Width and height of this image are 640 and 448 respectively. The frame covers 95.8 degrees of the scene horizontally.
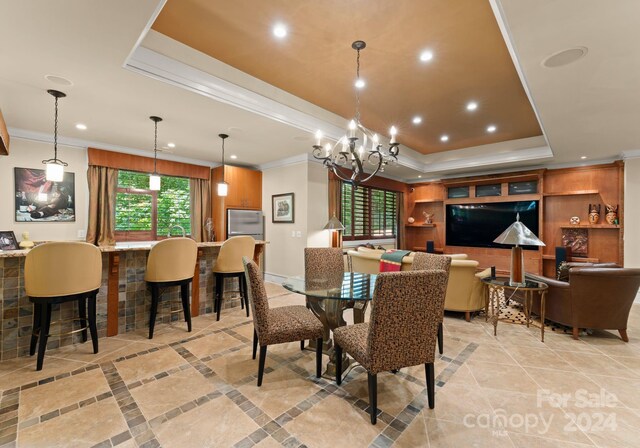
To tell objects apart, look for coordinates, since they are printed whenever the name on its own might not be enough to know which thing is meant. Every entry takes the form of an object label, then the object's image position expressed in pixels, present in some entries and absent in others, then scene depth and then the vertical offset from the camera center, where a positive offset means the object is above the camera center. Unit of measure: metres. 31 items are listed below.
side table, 3.24 -0.81
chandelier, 2.63 +0.74
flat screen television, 6.36 +0.08
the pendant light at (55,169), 3.05 +0.58
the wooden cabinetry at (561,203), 5.50 +0.43
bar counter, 2.63 -0.86
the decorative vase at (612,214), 5.40 +0.18
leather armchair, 3.04 -0.81
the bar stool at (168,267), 3.16 -0.49
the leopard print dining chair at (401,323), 1.75 -0.63
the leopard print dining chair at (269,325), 2.21 -0.81
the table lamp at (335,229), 5.52 -0.11
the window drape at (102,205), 4.72 +0.30
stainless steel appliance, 5.77 +0.00
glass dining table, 2.32 -0.58
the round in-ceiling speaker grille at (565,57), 2.17 +1.30
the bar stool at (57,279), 2.44 -0.50
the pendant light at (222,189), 4.65 +0.54
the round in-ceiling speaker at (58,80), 2.67 +1.35
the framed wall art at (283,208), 5.81 +0.32
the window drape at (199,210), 5.88 +0.26
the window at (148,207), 5.14 +0.30
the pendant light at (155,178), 3.75 +0.61
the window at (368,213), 6.64 +0.26
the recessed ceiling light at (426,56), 2.76 +1.64
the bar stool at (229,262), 3.79 -0.52
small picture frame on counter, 3.93 -0.25
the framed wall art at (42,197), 4.24 +0.38
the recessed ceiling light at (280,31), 2.42 +1.65
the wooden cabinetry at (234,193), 5.79 +0.63
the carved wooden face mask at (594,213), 5.60 +0.20
